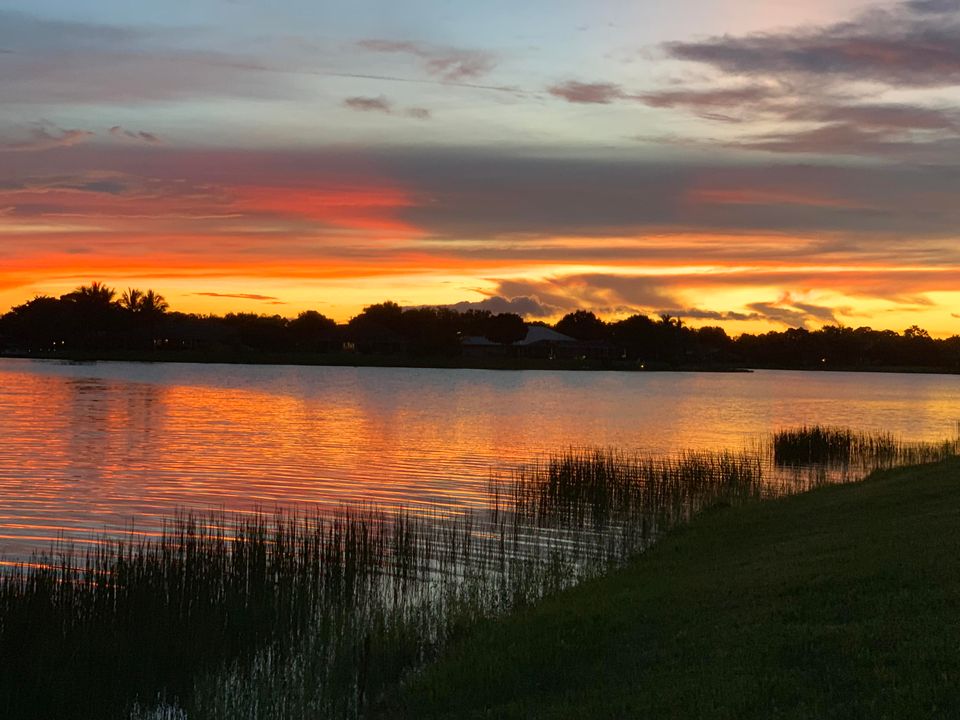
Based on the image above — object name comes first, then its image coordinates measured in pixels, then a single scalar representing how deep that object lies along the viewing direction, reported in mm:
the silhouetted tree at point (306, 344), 199750
